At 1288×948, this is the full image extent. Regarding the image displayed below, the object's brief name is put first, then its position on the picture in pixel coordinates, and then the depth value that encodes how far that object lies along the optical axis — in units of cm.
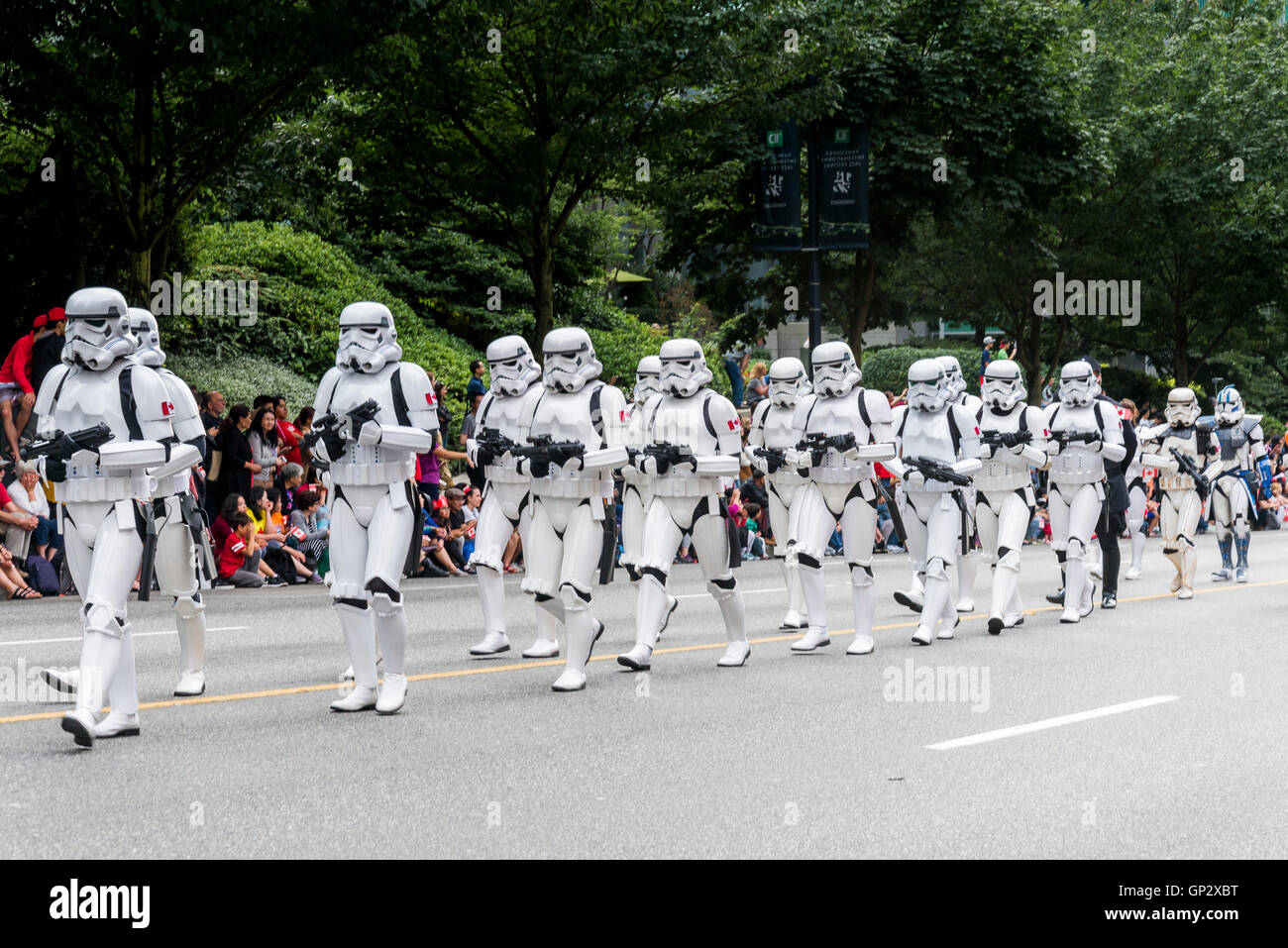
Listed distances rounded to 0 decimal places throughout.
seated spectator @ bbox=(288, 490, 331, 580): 1742
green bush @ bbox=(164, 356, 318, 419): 2342
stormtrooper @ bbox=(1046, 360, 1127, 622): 1422
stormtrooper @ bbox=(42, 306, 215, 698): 873
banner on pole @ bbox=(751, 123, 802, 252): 2519
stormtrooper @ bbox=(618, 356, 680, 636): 1205
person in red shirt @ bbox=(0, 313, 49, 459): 1579
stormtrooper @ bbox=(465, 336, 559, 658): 1125
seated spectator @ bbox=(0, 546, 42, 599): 1524
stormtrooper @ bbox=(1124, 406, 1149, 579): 1933
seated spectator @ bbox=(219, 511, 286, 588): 1670
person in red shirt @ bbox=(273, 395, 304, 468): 1848
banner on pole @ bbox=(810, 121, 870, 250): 2561
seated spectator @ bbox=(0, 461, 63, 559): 1542
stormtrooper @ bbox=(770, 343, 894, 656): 1199
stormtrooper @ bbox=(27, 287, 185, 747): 812
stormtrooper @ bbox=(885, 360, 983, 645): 1255
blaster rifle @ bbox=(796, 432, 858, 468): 1190
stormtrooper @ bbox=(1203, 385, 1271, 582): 1756
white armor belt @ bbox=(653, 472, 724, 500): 1074
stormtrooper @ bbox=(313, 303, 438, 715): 885
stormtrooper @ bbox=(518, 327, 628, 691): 1010
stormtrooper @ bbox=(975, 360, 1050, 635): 1373
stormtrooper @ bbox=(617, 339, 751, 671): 1059
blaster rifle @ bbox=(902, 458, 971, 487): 1241
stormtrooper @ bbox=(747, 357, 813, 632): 1379
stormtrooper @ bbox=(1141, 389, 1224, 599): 1670
